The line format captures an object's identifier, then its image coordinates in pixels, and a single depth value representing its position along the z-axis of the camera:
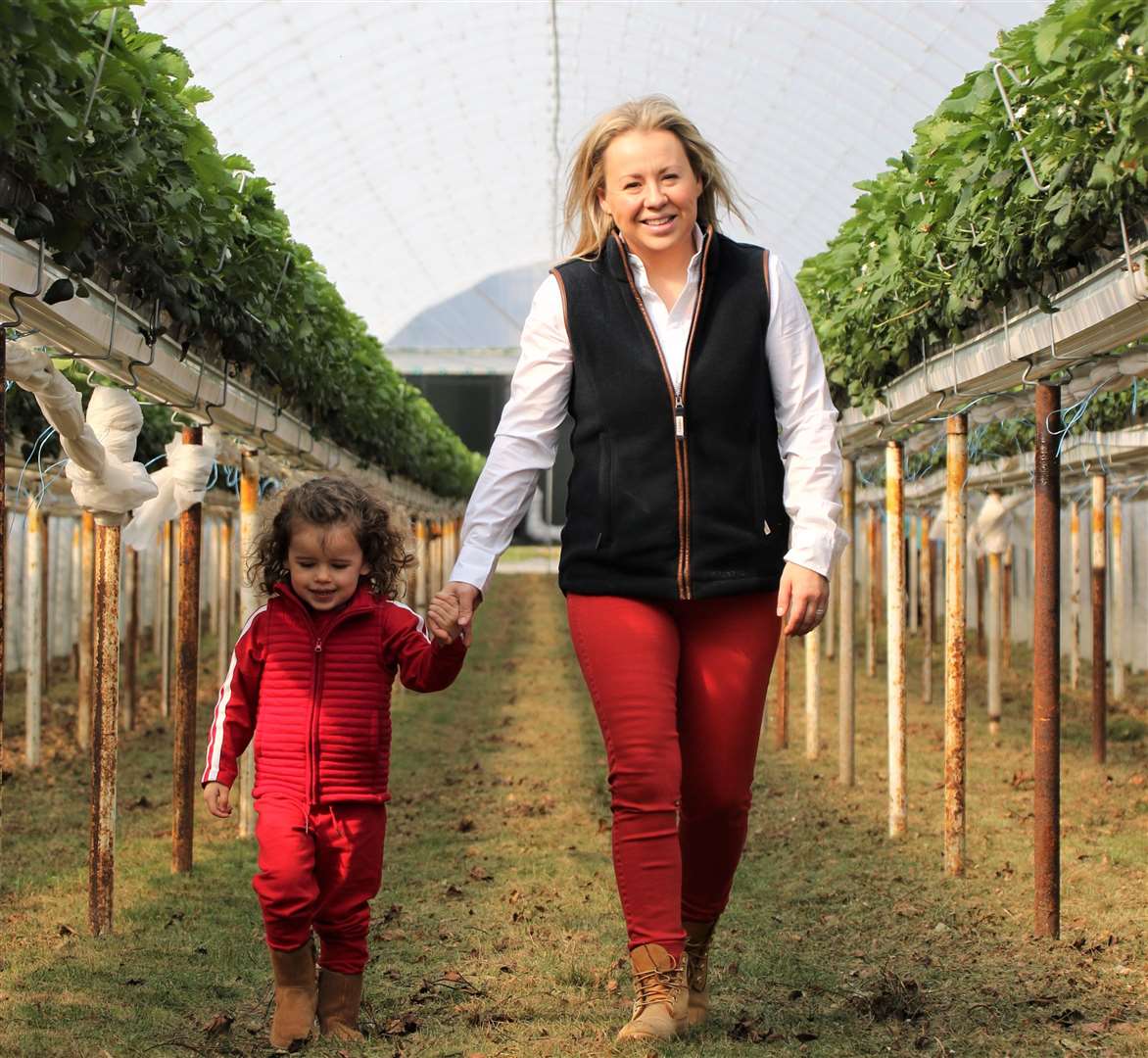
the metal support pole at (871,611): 14.38
